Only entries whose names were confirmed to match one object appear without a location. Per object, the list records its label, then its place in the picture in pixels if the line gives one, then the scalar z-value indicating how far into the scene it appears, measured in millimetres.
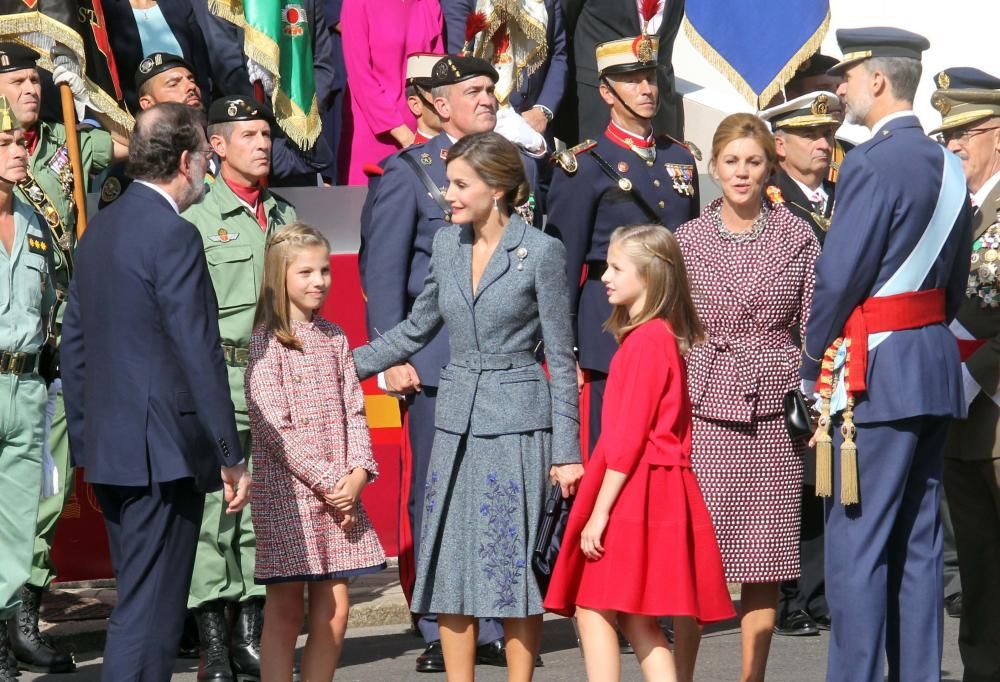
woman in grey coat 12430
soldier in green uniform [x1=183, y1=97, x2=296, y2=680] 14562
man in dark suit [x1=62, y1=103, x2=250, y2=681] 11617
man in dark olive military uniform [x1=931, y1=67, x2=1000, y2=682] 13141
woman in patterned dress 13250
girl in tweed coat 12898
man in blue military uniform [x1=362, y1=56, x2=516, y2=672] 14742
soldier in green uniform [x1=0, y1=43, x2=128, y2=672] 14664
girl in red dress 11727
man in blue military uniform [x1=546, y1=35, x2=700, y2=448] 15547
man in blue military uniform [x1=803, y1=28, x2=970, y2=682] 12062
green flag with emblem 18547
